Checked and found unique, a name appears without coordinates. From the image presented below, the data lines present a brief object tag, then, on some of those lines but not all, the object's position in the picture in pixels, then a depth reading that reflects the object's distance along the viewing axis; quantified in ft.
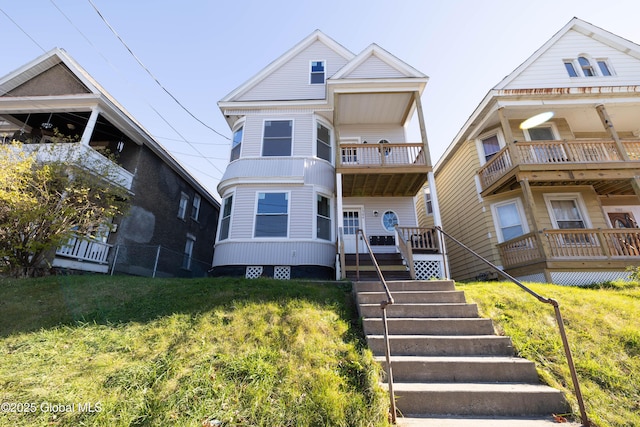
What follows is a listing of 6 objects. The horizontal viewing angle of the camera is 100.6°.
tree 22.07
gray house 32.40
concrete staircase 10.09
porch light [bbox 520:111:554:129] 36.01
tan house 28.14
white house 32.58
